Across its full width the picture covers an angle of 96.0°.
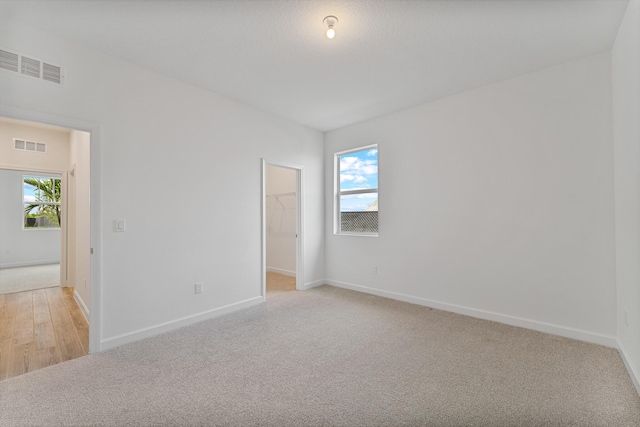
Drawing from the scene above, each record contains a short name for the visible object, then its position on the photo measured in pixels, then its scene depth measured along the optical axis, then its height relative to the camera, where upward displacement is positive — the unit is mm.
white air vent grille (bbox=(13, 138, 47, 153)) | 4477 +1117
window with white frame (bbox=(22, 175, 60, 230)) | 7195 +361
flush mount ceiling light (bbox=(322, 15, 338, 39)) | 2191 +1489
